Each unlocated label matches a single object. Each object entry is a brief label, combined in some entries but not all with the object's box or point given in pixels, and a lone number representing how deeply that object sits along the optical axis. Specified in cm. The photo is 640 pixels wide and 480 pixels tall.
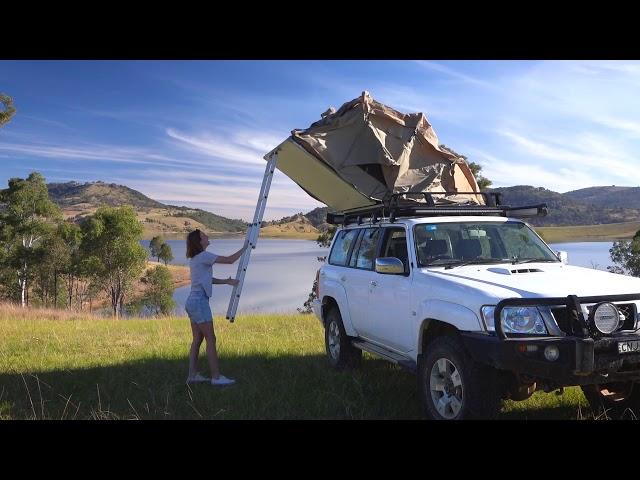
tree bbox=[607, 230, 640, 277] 4388
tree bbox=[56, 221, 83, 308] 5350
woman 651
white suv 396
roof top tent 728
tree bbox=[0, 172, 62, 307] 4631
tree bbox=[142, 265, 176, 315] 6712
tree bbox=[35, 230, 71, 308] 5129
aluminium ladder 721
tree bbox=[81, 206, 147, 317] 5259
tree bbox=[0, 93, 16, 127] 1828
